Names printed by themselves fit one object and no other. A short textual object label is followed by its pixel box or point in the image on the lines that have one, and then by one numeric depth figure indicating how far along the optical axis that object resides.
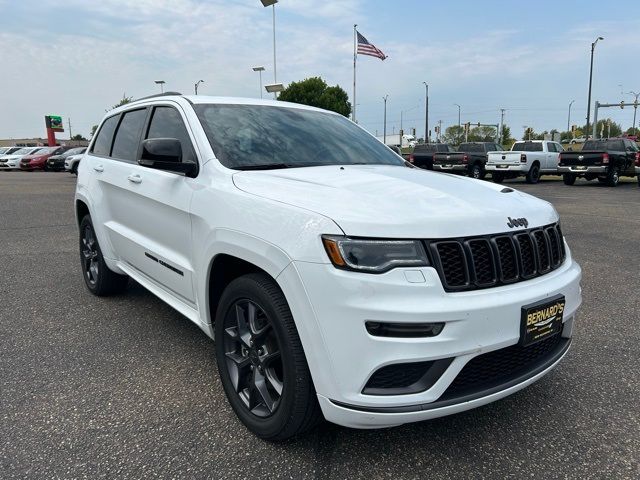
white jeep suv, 2.00
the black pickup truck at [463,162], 22.05
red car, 33.72
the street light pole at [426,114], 53.03
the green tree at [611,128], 107.38
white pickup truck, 20.98
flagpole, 38.06
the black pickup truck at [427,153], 24.97
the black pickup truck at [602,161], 19.56
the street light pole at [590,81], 37.90
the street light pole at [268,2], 30.98
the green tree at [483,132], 100.81
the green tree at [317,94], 54.81
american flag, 30.33
